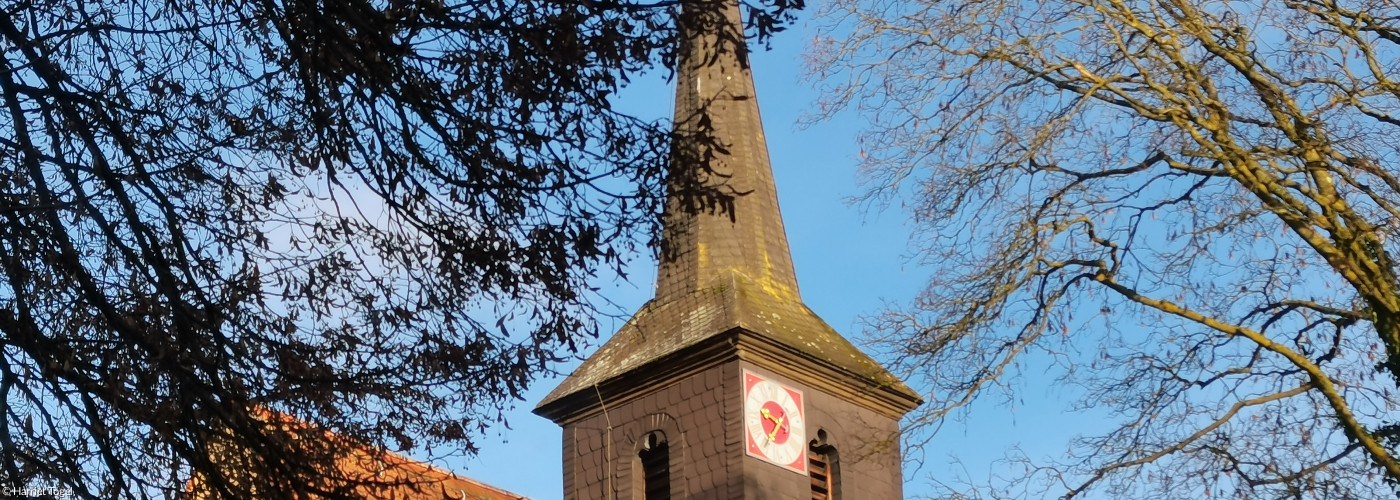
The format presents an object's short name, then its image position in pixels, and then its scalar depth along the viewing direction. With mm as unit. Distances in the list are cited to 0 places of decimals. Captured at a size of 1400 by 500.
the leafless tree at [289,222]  9781
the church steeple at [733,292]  28047
